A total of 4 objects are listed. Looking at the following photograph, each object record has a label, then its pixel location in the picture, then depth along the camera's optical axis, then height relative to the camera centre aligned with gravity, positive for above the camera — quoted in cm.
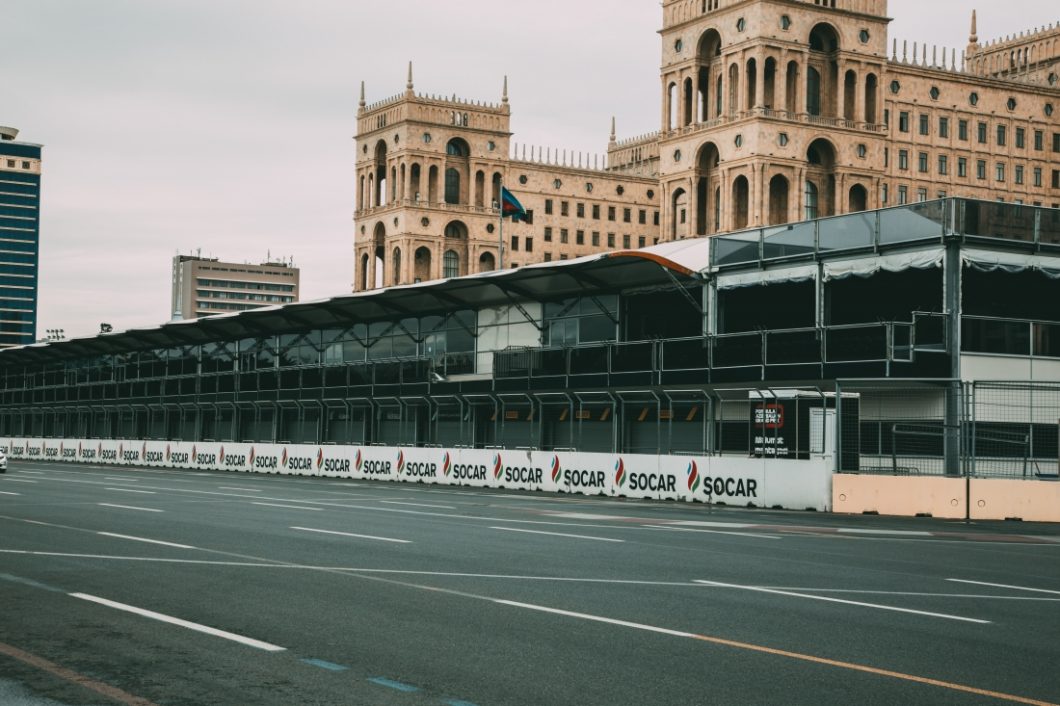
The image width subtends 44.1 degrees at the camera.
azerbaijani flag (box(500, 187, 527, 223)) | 6159 +1097
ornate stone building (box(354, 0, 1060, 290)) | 10806 +2944
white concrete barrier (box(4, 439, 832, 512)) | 2922 -93
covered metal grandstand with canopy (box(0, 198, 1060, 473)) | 3397 +317
